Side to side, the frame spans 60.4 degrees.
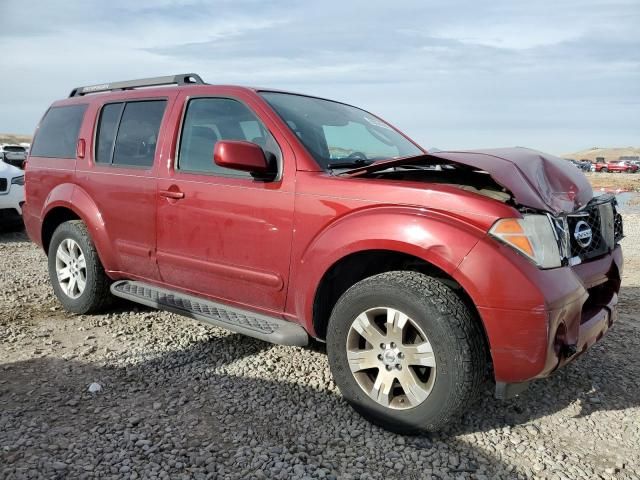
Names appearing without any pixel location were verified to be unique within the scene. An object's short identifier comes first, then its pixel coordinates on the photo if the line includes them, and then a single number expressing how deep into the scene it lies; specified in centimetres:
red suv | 258
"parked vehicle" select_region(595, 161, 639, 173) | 5106
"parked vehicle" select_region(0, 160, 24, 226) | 838
